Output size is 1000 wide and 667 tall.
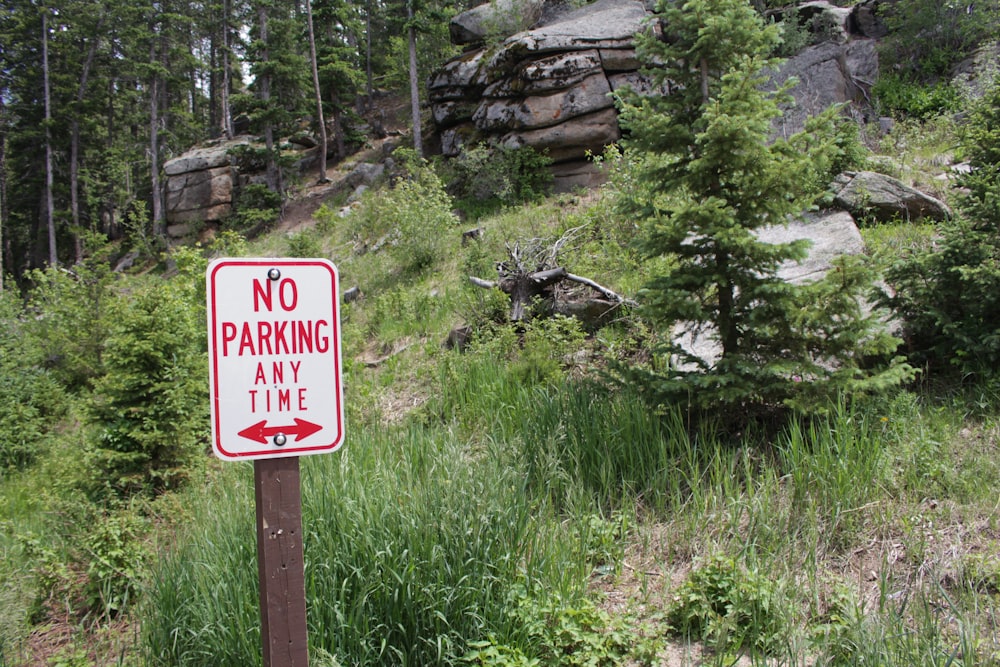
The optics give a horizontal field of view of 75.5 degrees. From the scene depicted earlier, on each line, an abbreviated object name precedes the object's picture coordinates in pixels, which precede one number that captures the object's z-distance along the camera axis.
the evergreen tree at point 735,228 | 4.38
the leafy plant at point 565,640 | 3.03
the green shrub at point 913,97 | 13.75
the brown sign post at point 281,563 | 2.22
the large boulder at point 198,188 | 28.59
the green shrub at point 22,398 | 10.03
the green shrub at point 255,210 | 24.73
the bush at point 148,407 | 6.50
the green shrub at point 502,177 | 16.47
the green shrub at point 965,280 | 4.88
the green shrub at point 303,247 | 15.39
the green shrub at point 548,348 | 6.56
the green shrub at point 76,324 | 11.53
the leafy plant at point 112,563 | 4.73
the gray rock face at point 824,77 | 14.88
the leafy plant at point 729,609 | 3.01
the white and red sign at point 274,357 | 2.18
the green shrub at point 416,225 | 13.10
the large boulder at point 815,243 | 6.40
